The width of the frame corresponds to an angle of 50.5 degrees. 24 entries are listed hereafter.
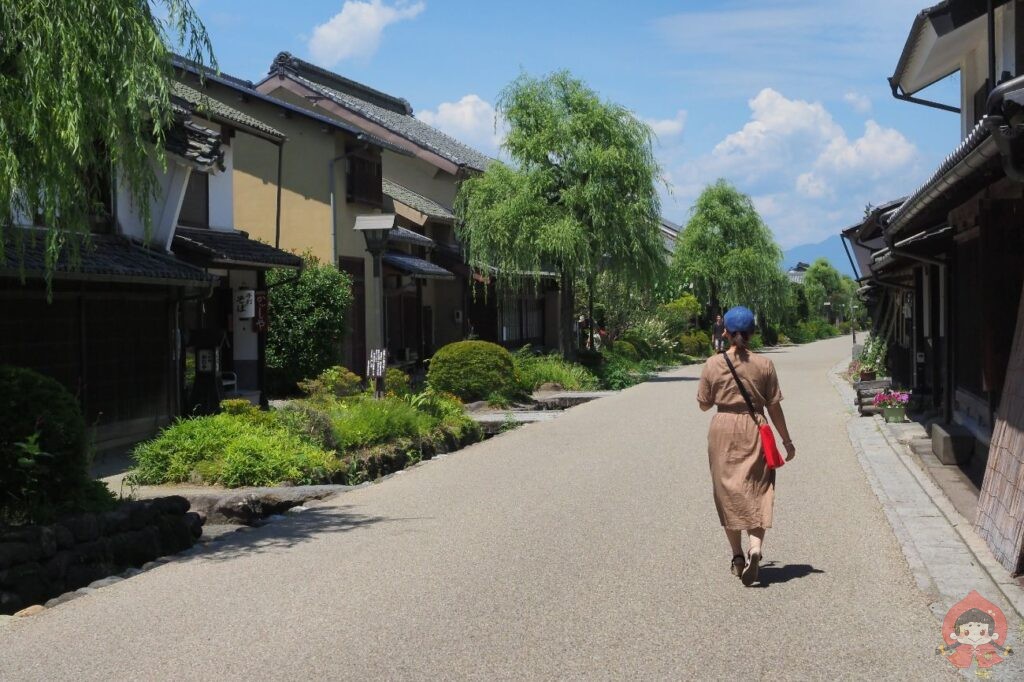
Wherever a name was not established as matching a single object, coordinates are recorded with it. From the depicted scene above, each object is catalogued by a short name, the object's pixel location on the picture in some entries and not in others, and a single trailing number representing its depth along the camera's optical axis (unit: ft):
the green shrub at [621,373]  98.43
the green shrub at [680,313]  151.53
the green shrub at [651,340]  134.39
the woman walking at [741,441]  23.18
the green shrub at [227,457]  38.50
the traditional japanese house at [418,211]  102.58
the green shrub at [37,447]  26.89
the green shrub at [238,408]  45.21
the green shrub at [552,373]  90.53
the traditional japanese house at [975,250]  24.38
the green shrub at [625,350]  124.98
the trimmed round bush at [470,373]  75.31
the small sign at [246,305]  69.67
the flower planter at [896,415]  58.80
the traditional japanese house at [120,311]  43.42
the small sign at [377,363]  57.36
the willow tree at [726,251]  179.32
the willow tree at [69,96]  25.31
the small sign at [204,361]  58.18
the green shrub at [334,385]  61.67
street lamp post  57.46
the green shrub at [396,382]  65.02
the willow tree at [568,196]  94.27
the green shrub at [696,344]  157.69
